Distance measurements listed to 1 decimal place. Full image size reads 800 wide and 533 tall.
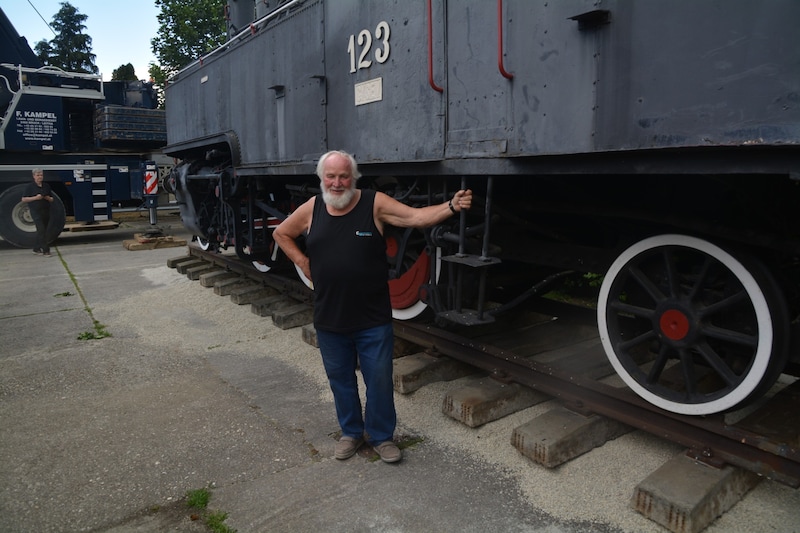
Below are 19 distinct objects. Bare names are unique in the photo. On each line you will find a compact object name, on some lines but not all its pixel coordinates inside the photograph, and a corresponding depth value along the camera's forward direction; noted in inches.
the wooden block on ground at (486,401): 137.9
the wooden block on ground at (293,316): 227.3
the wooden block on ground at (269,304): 245.3
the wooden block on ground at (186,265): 344.5
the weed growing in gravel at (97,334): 223.0
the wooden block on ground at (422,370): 159.6
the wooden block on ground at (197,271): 330.3
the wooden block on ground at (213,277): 304.8
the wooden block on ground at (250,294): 269.7
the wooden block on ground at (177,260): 363.9
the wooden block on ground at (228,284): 288.2
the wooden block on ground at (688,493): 97.4
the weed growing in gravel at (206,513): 104.6
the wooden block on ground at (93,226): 560.4
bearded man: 120.1
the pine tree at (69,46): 1779.0
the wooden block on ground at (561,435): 119.6
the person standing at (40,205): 458.9
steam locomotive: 88.3
